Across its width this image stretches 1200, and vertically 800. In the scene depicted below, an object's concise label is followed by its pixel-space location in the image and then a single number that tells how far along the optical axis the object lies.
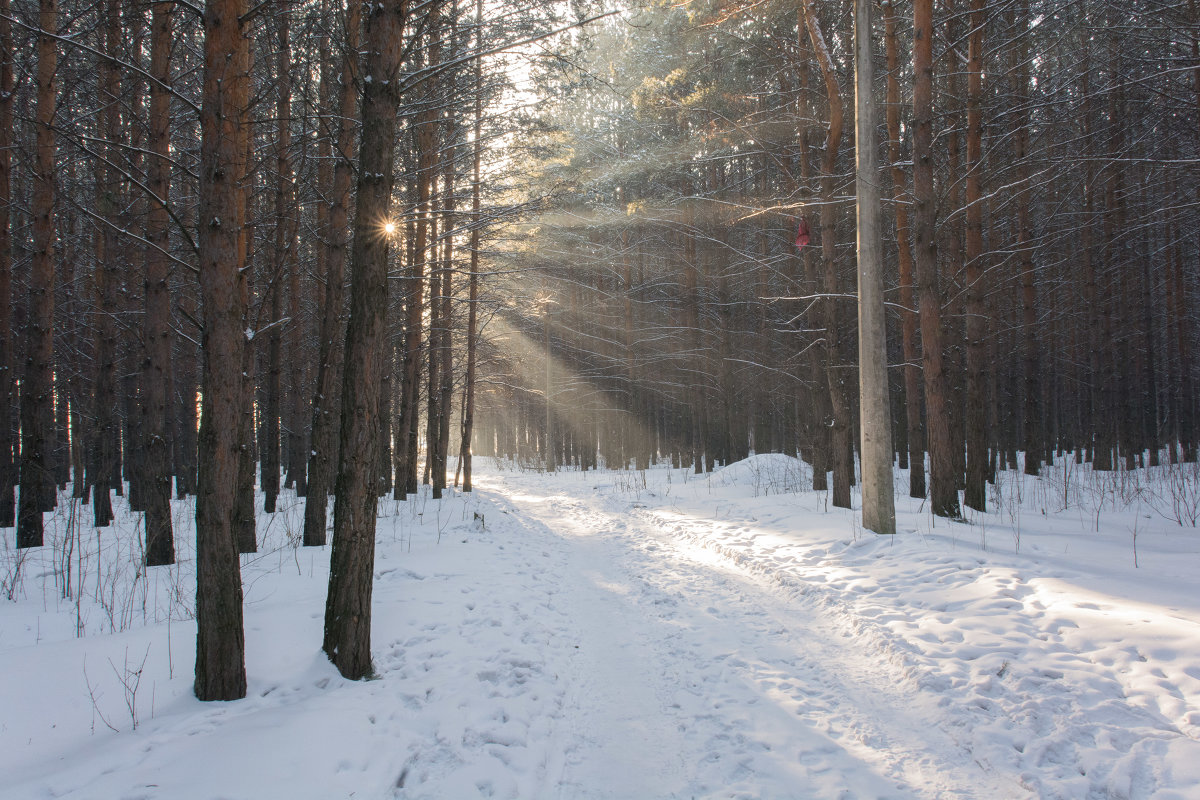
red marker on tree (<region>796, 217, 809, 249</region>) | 9.40
